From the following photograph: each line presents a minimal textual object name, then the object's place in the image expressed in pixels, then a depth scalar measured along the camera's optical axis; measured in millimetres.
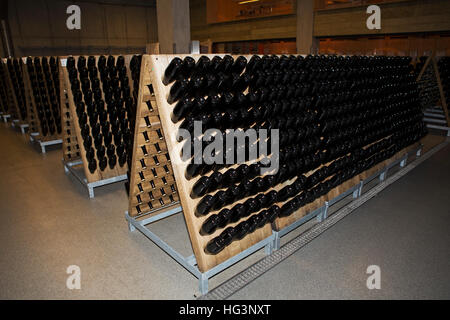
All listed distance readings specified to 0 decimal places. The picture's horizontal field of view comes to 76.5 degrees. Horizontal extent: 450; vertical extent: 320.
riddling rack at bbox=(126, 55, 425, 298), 1687
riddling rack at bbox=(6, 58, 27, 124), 5336
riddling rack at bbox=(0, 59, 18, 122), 5740
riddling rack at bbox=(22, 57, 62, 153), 4277
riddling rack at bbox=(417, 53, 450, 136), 5809
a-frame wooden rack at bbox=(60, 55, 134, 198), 3039
